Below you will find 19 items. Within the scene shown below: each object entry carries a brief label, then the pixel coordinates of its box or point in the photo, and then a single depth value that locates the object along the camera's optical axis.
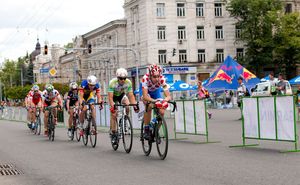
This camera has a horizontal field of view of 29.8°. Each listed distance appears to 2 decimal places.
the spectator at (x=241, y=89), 25.08
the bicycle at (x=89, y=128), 14.99
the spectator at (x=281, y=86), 24.77
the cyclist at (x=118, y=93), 12.75
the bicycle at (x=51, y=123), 18.98
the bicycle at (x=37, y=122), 22.97
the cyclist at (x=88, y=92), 15.20
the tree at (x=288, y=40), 64.00
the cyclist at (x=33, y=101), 23.07
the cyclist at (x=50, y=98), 19.44
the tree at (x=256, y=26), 65.00
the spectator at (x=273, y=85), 24.69
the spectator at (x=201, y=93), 28.97
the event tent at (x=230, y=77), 32.44
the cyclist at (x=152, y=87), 11.35
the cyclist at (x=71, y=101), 18.06
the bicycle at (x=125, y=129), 12.73
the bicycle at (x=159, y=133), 11.00
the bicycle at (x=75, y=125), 17.27
